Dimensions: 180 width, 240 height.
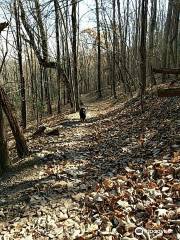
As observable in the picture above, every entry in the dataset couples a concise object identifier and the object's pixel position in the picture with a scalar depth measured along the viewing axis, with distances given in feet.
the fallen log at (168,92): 10.92
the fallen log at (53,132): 23.32
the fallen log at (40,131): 25.41
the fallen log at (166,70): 11.92
